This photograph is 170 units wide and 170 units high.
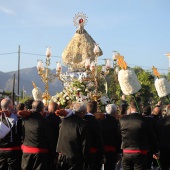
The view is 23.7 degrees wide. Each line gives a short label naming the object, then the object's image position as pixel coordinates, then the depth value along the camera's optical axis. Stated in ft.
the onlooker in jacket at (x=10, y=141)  26.94
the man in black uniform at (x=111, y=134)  30.17
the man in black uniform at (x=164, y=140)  29.84
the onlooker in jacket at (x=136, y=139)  26.66
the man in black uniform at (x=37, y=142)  25.50
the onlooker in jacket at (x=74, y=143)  23.84
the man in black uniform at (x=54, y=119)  29.68
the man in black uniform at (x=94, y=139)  25.13
